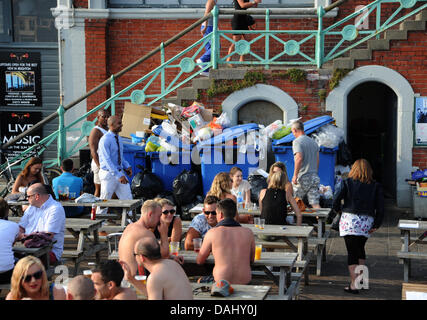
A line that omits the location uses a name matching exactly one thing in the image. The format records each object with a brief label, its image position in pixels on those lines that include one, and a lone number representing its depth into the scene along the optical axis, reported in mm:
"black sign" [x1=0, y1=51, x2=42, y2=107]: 16203
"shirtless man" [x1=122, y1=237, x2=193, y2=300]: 5422
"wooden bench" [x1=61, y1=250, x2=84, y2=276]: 8555
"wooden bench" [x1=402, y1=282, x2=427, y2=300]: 5820
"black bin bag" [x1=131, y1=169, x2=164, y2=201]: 12539
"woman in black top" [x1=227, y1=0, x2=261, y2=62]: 14070
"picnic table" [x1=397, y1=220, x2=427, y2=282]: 8508
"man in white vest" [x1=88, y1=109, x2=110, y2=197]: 11266
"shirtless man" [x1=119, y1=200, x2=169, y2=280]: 6613
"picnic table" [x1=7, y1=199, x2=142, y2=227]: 9836
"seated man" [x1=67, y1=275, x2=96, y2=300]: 5066
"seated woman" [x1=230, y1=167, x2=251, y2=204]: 9773
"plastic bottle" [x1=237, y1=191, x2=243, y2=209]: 9881
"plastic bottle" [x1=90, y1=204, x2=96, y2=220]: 9648
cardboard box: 13633
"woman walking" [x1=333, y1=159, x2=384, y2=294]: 8133
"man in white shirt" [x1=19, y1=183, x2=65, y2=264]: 7797
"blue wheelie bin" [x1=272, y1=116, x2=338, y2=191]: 12414
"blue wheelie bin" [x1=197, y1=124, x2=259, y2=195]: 12586
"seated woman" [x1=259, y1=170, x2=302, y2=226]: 8727
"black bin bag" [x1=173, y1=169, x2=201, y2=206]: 12438
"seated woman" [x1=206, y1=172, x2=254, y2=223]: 8805
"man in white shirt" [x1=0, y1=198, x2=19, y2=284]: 6859
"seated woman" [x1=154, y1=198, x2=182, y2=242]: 7484
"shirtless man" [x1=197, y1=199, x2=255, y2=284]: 6652
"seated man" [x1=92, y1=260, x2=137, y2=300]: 5273
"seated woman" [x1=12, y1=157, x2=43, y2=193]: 10383
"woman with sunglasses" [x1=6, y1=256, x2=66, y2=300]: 5285
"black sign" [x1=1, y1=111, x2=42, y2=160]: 16234
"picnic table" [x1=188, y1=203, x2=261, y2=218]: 9461
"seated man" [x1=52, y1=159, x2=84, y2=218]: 10523
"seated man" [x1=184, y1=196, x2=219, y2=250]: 7762
